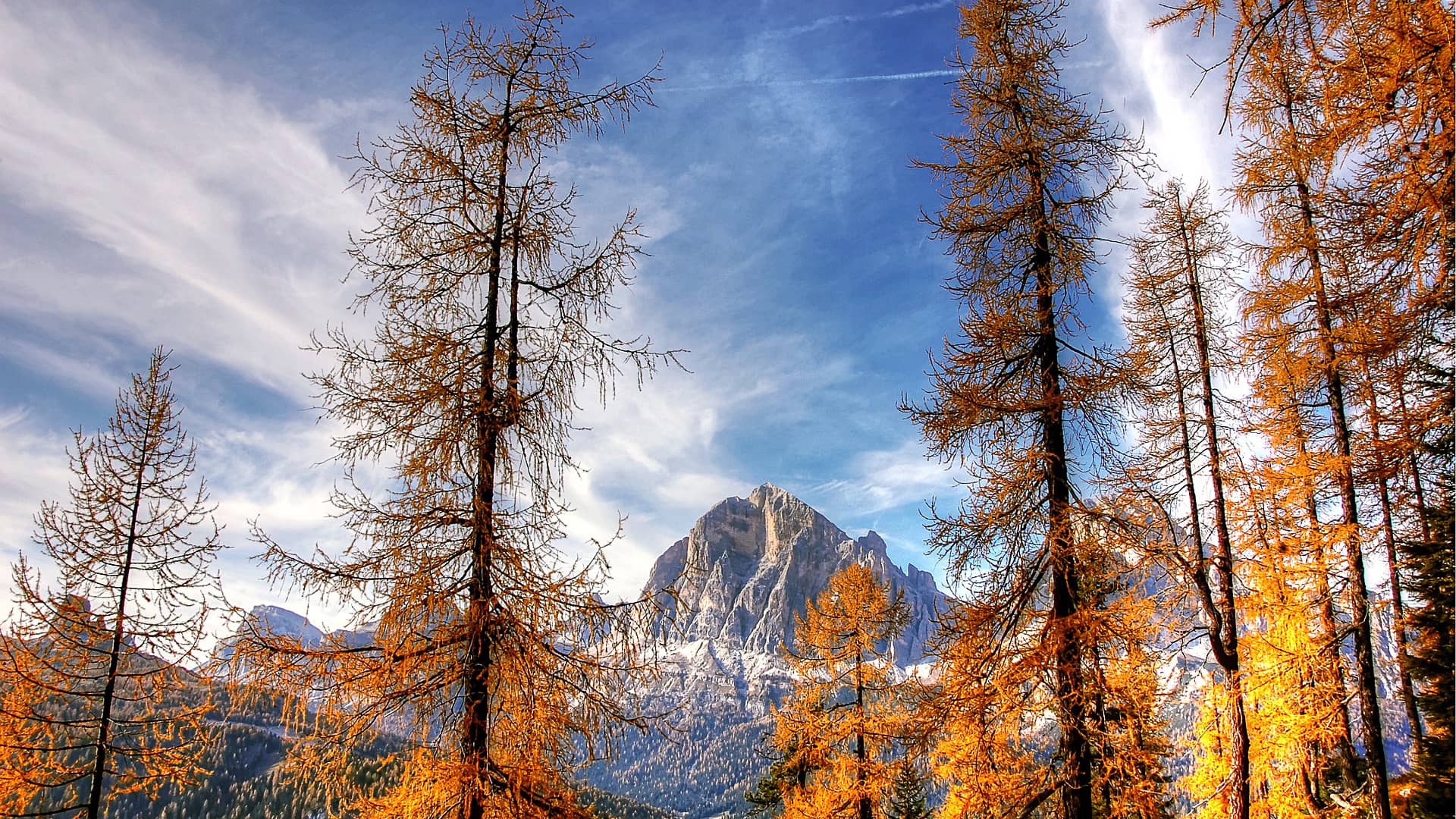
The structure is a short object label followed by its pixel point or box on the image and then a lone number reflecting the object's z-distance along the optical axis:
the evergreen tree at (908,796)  15.68
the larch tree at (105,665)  9.16
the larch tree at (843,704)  15.35
